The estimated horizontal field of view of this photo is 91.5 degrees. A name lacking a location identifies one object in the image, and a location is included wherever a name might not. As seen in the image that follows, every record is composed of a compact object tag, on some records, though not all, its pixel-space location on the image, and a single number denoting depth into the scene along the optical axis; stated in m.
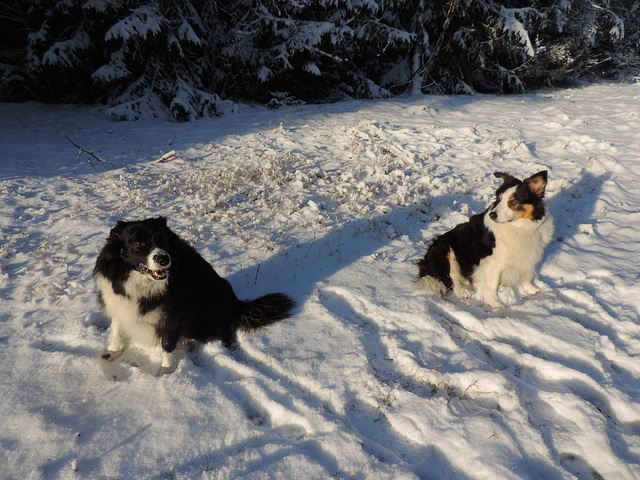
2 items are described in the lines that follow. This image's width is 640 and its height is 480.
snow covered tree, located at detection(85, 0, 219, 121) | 10.23
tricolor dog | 3.88
